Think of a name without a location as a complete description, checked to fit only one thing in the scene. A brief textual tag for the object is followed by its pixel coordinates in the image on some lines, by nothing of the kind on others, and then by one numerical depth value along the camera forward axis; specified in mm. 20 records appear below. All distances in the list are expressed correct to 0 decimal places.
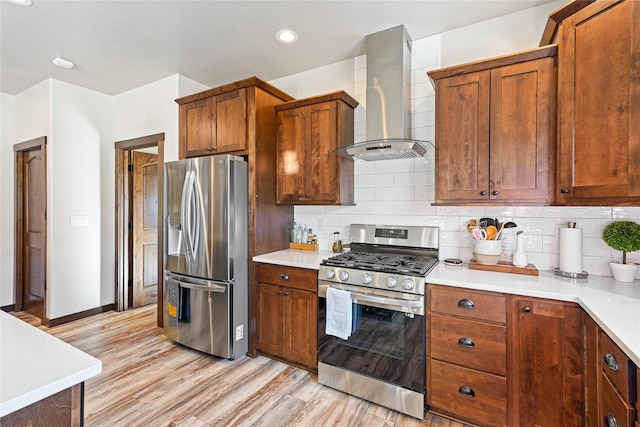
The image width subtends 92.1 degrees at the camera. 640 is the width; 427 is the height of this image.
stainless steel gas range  1959
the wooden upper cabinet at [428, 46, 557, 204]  1905
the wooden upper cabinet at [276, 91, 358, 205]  2684
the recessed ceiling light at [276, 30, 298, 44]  2526
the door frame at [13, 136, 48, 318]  3818
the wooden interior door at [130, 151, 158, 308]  4000
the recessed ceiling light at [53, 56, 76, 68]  2957
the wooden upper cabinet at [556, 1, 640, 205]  1497
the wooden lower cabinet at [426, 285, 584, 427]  1607
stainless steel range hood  2451
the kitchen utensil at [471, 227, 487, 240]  2170
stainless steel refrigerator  2590
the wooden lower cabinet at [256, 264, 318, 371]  2432
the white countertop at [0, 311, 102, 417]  697
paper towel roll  1937
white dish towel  2135
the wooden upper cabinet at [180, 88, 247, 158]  2799
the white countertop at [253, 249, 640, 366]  1193
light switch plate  3555
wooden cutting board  1995
